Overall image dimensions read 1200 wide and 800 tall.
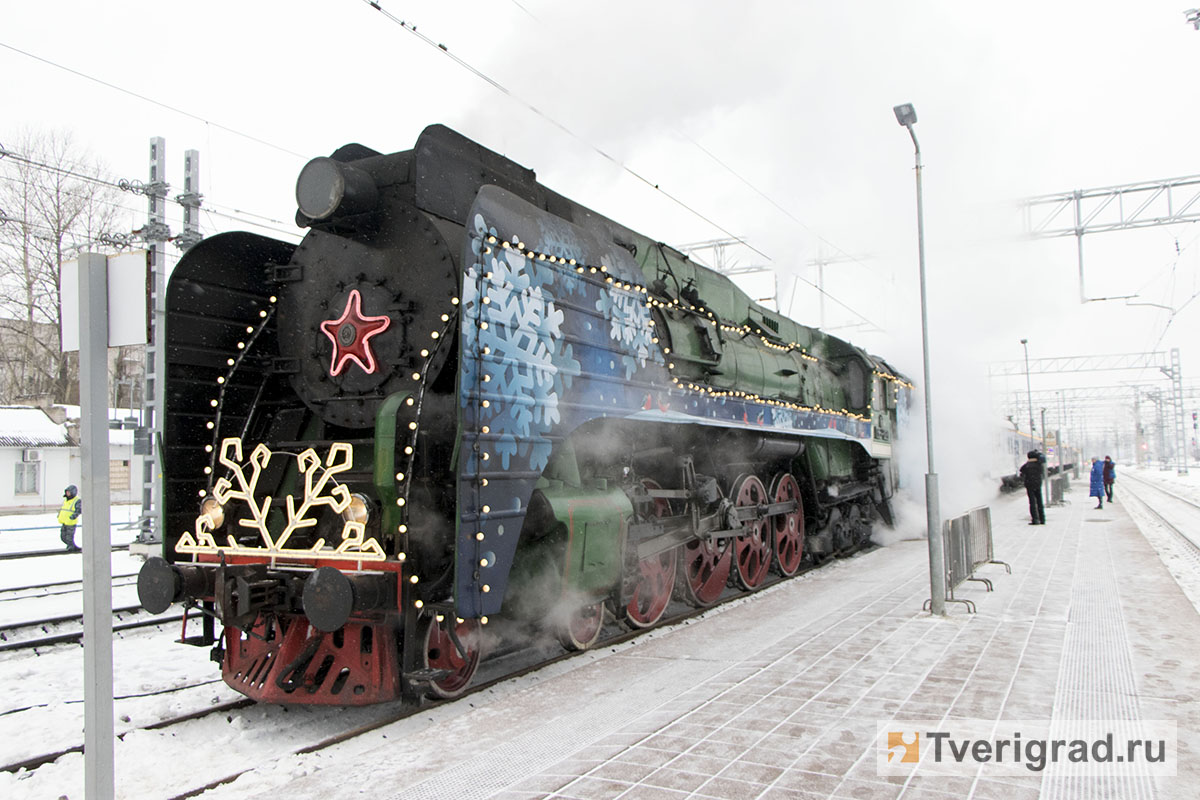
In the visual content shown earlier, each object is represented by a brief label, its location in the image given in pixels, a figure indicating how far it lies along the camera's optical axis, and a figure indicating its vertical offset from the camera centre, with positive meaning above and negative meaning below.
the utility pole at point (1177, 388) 40.19 +1.79
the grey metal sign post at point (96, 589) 2.74 -0.47
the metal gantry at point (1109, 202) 15.58 +4.28
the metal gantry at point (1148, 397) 40.38 +1.90
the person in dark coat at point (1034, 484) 16.23 -1.12
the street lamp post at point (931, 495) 7.38 -0.63
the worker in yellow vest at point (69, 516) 15.07 -1.18
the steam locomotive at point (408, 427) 4.52 +0.11
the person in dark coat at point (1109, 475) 22.78 -1.43
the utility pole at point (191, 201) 13.41 +4.07
